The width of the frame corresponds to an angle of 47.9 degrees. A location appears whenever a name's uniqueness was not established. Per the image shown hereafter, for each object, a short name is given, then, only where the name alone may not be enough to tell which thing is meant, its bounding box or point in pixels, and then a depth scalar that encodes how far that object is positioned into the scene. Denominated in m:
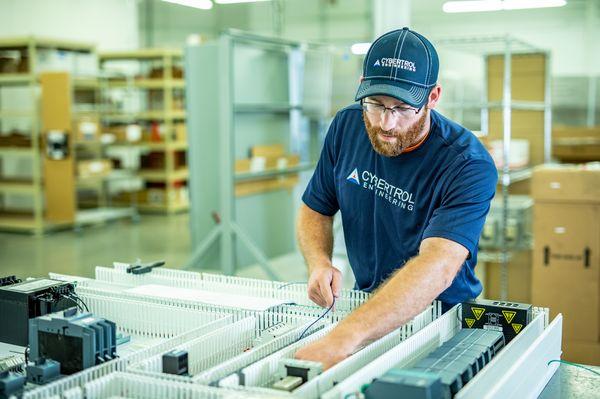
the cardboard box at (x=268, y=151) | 5.59
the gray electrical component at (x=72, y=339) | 1.28
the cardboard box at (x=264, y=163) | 5.33
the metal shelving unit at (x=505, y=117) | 4.54
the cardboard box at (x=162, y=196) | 9.93
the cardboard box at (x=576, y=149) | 7.06
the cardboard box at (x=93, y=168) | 8.43
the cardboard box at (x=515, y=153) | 5.02
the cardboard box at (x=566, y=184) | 4.20
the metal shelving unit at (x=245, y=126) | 5.00
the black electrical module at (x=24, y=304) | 1.57
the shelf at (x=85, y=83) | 8.67
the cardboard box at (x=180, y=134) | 9.98
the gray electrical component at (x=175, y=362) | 1.22
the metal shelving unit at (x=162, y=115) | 9.71
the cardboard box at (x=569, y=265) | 4.19
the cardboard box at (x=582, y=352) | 4.13
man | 1.57
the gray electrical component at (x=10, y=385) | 1.15
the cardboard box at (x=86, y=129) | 8.23
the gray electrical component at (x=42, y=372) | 1.24
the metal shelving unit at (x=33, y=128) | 8.04
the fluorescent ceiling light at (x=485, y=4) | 7.83
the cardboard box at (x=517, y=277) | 4.96
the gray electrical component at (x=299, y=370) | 1.17
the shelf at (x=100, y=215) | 8.58
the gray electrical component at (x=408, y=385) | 1.06
